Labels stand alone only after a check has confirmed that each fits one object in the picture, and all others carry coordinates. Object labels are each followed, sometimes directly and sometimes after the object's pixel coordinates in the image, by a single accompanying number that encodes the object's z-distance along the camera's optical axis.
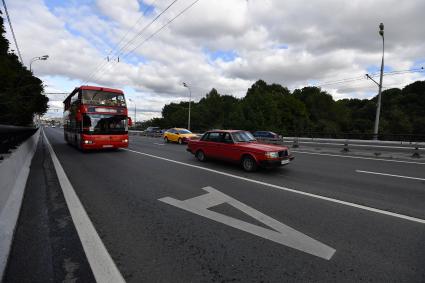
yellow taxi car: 22.86
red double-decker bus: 13.27
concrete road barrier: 3.21
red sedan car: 8.19
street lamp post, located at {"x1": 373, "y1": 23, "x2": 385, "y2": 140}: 19.47
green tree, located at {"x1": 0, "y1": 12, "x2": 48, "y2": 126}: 10.29
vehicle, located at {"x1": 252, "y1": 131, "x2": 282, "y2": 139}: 27.79
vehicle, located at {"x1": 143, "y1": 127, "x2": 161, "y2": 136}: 42.22
